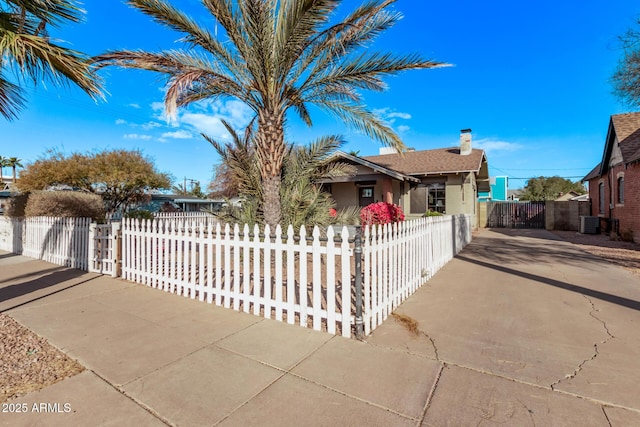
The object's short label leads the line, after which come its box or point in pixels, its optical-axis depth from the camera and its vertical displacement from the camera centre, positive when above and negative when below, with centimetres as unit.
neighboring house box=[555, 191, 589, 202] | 5294 +326
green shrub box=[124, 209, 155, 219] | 1486 +7
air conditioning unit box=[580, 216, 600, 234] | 1547 -59
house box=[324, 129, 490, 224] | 1516 +169
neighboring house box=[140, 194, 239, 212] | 2883 +154
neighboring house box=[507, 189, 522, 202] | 6569 +460
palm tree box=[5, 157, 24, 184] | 5153 +914
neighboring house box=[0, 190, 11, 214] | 2392 +173
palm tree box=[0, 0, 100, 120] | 343 +195
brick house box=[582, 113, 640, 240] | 1174 +157
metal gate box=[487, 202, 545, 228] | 2023 -3
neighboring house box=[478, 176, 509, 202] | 4534 +365
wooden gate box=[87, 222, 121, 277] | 629 -68
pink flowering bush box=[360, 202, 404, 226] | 1077 +2
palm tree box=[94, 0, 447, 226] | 570 +313
